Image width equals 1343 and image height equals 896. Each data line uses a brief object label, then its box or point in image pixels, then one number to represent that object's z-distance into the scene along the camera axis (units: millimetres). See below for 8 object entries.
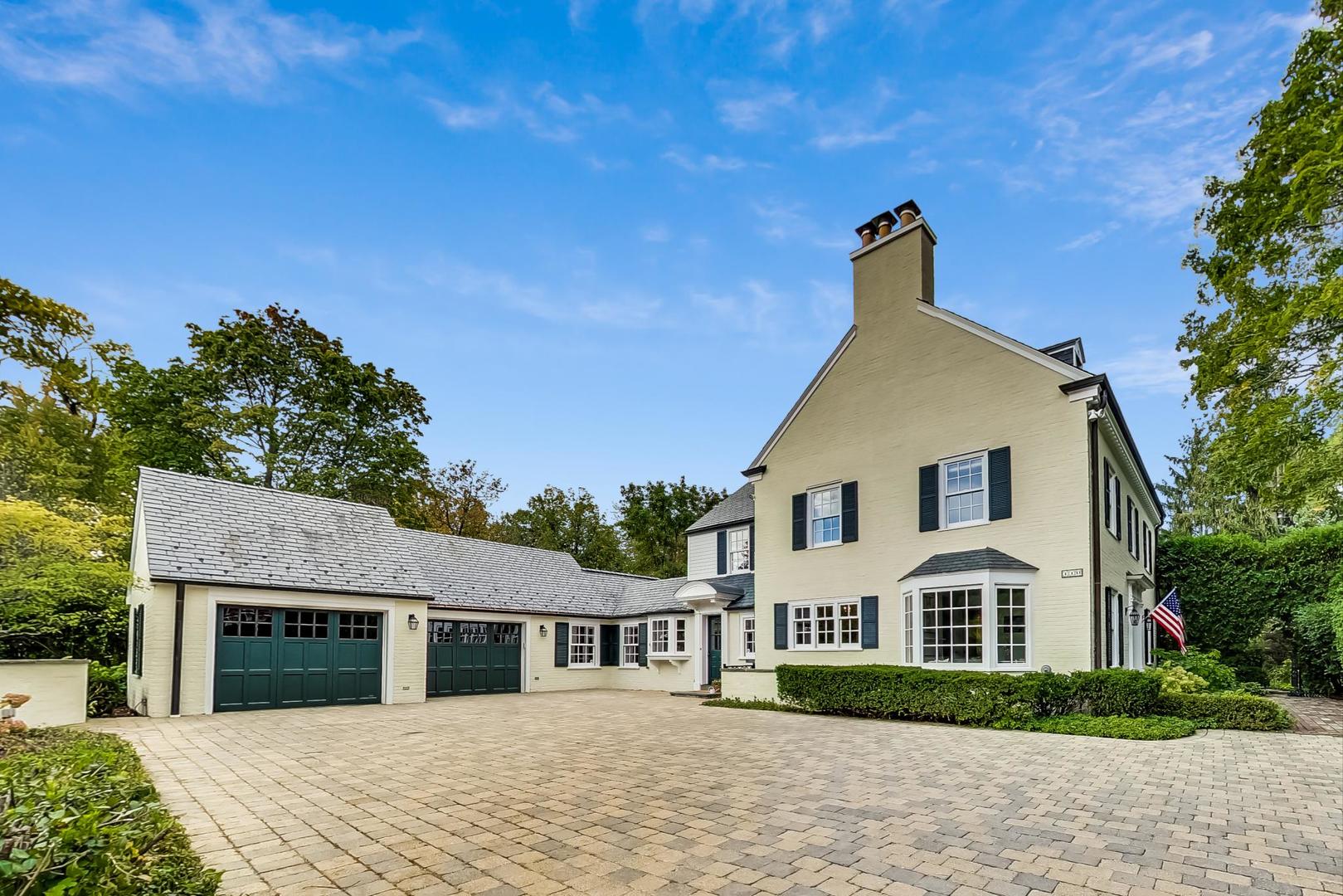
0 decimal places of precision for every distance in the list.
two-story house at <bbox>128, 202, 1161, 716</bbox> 13227
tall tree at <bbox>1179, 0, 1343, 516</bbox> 11133
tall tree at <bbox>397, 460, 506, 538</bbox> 37344
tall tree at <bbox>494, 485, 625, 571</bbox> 42156
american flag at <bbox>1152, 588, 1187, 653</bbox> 15719
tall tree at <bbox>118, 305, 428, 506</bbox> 26594
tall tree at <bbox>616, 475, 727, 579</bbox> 40625
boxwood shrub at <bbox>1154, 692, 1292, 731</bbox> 11352
